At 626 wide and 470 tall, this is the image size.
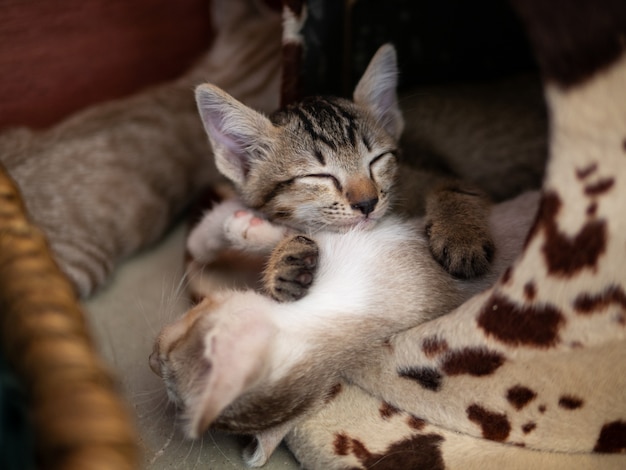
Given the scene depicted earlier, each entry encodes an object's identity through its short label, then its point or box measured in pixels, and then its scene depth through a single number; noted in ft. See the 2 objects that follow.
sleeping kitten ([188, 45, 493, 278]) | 1.09
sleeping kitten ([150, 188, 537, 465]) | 0.90
